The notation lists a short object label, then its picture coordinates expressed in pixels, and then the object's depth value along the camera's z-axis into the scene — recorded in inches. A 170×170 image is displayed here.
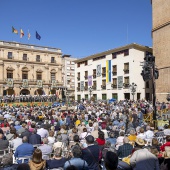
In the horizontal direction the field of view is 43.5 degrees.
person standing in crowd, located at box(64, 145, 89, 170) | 179.5
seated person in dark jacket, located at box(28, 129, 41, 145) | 305.4
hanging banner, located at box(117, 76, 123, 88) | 1603.8
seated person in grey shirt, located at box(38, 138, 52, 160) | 250.1
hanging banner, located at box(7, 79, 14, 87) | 1767.2
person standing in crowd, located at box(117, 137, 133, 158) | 235.3
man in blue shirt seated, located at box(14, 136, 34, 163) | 240.1
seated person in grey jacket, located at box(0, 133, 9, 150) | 270.5
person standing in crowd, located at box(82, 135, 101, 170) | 208.7
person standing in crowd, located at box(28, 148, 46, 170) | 183.5
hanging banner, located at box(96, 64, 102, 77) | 1811.0
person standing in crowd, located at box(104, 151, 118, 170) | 150.5
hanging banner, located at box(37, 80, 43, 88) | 1927.9
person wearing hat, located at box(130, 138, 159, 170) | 181.6
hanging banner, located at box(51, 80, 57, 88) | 2001.5
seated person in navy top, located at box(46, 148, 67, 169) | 192.0
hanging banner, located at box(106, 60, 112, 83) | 1711.1
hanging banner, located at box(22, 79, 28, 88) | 1851.1
